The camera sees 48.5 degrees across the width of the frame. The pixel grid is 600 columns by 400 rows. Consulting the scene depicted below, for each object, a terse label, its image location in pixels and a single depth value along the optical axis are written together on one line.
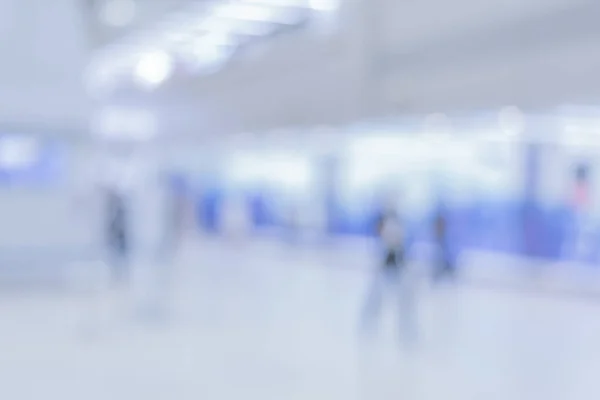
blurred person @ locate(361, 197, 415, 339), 8.31
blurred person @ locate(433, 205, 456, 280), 11.82
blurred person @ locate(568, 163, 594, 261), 13.45
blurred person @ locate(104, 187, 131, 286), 12.55
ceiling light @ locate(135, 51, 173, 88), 22.69
